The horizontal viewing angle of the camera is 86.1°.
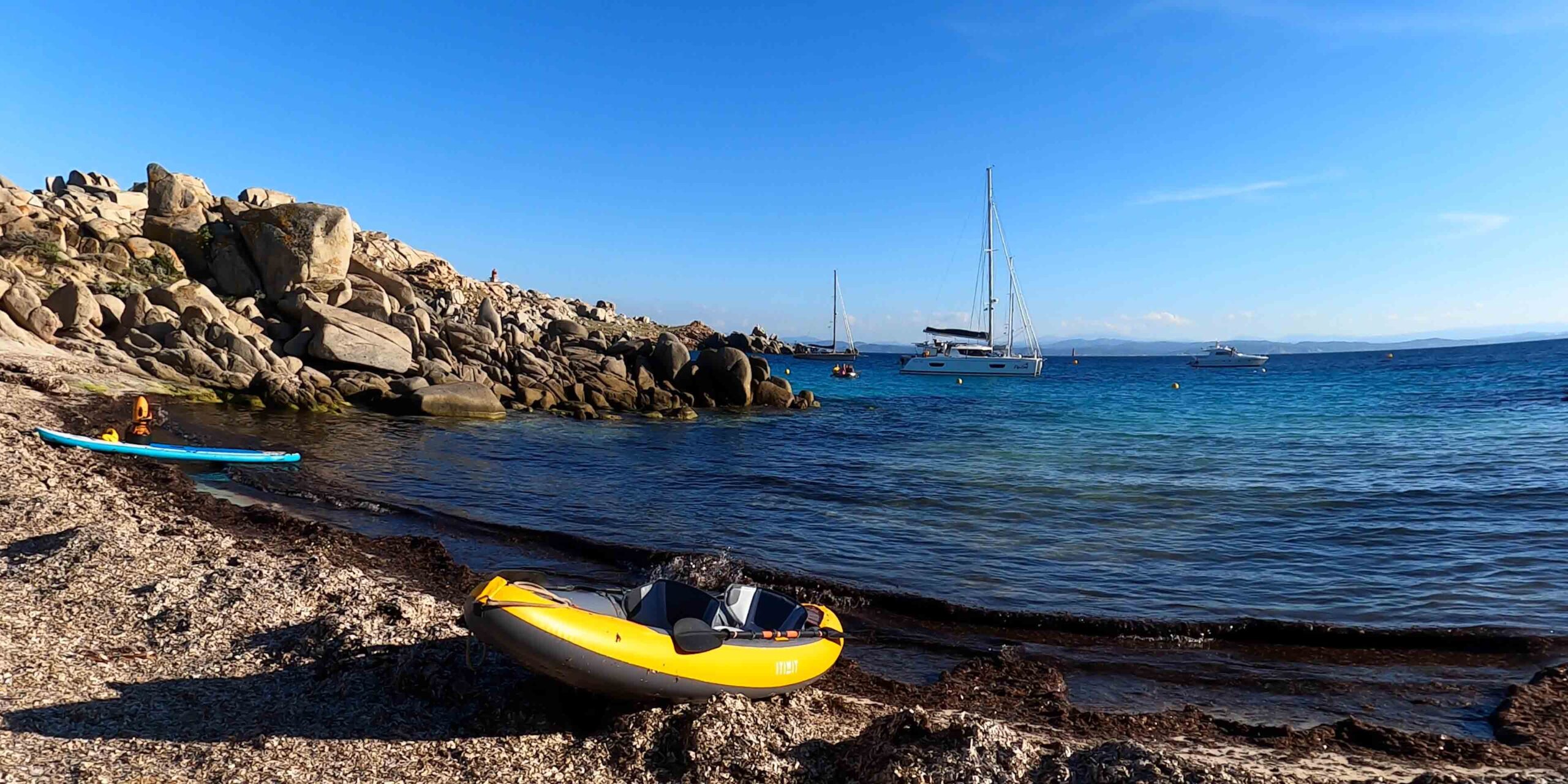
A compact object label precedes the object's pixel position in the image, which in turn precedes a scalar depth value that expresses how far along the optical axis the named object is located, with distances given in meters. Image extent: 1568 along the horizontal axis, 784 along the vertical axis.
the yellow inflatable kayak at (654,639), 6.05
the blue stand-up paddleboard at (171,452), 15.52
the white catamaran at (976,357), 69.00
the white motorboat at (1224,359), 93.19
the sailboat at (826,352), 113.06
